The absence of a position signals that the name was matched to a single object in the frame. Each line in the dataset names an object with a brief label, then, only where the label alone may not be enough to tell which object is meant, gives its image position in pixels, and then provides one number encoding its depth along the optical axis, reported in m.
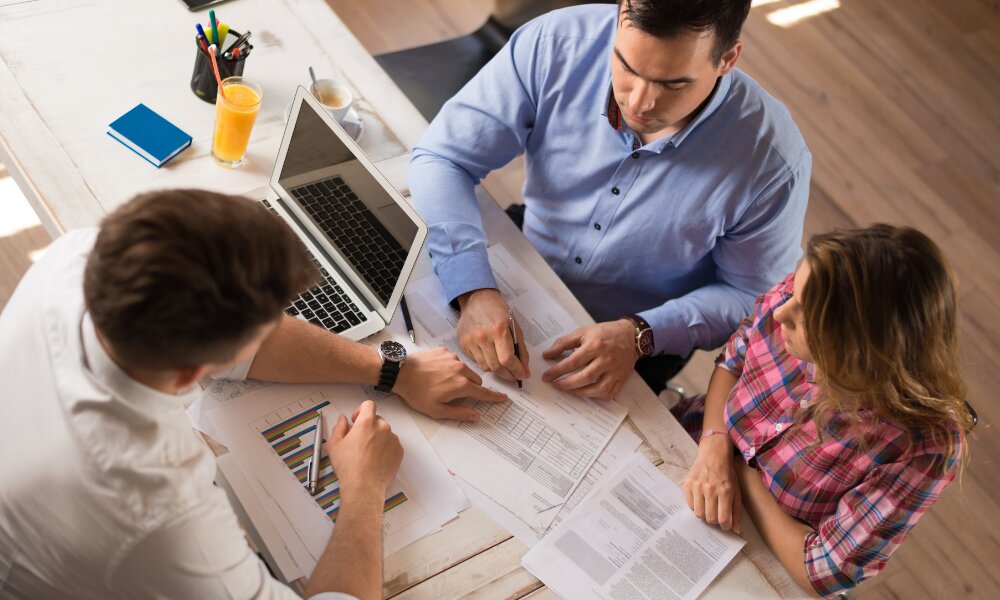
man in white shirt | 0.89
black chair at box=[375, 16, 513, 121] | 2.28
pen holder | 1.61
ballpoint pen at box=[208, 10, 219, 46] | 1.60
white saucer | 1.68
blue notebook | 1.54
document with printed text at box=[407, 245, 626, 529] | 1.35
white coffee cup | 1.68
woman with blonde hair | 1.22
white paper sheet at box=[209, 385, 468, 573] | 1.25
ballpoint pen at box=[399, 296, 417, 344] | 1.49
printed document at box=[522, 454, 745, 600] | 1.28
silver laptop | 1.39
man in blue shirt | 1.48
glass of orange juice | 1.52
